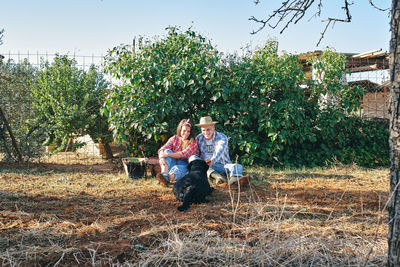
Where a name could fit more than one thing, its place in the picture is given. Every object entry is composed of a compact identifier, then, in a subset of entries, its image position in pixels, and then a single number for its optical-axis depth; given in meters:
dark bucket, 6.15
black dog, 4.01
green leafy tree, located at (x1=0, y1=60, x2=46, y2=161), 8.03
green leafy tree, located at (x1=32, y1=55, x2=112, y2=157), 7.87
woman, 5.35
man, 5.14
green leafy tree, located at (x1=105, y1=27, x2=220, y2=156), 6.52
